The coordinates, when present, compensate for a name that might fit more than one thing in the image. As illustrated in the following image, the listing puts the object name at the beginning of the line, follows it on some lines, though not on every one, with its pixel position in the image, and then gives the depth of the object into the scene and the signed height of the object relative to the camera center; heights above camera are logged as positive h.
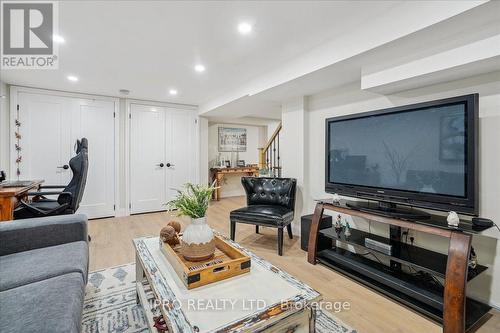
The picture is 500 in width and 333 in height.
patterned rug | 1.60 -1.06
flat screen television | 1.71 +0.08
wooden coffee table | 1.00 -0.63
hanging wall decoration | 3.73 +0.27
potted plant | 1.43 -0.36
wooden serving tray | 1.25 -0.56
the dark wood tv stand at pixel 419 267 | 1.54 -0.87
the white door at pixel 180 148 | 4.99 +0.36
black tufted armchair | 2.80 -0.54
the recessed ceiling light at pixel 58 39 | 2.23 +1.17
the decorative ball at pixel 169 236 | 1.69 -0.49
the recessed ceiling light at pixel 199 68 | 2.96 +1.20
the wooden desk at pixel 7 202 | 2.33 -0.36
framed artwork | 6.45 +0.70
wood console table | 6.03 -0.17
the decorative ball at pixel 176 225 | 1.83 -0.46
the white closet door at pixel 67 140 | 3.83 +0.41
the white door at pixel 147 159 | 4.65 +0.12
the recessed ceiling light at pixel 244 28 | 2.00 +1.16
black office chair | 2.63 -0.40
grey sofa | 1.01 -0.62
